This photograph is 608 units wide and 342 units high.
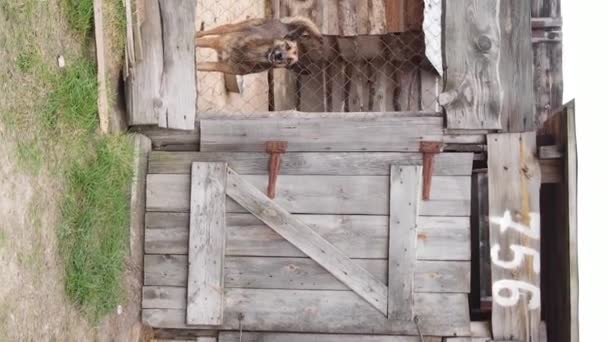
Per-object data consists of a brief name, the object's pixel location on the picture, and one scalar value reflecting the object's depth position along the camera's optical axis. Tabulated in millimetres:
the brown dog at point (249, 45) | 5820
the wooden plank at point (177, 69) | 5074
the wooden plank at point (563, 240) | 4645
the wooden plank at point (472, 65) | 4945
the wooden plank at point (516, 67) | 4965
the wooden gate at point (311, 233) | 4863
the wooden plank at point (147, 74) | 5004
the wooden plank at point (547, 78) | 6703
